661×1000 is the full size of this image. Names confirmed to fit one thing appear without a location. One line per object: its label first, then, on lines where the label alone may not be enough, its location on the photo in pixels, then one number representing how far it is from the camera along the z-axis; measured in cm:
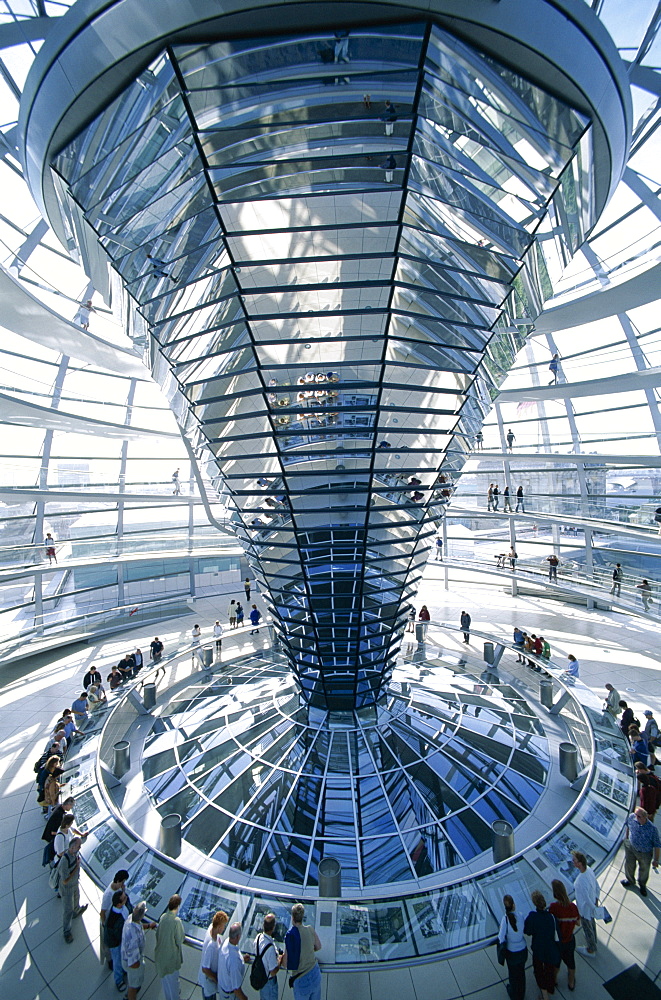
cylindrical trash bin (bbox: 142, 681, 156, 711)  1234
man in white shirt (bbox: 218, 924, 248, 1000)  486
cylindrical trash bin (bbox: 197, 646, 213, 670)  1486
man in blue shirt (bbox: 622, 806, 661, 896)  618
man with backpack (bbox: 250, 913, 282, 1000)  491
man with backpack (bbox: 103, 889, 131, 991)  524
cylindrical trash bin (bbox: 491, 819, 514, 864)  713
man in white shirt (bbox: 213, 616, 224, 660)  1681
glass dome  759
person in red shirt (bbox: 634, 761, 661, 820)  705
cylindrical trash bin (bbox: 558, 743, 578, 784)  888
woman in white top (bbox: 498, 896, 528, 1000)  494
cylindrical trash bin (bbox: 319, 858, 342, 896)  628
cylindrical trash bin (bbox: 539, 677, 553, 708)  1168
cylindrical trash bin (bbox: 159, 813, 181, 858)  743
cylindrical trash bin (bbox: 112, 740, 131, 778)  949
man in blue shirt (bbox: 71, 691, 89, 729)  1093
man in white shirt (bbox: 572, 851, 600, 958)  545
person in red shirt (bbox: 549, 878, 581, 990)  506
